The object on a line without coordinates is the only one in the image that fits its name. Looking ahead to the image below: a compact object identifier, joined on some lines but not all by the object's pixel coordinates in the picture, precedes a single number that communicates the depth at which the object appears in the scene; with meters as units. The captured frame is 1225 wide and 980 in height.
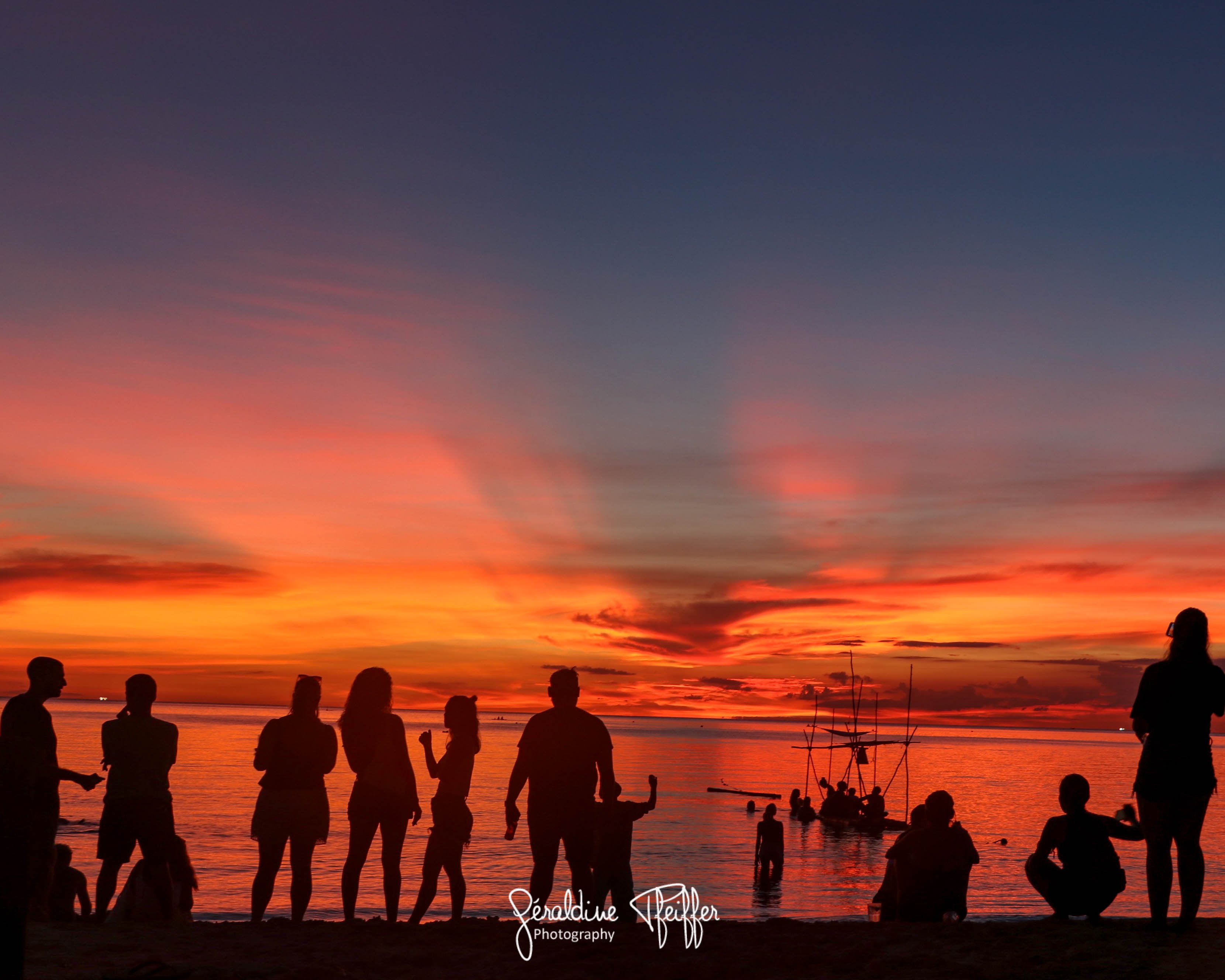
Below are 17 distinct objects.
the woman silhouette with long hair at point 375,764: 8.61
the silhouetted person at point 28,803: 4.39
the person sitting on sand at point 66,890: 10.41
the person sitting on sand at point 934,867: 9.15
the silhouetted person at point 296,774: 8.55
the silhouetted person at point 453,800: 9.30
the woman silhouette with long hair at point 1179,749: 7.25
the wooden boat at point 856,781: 54.81
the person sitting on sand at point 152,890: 8.80
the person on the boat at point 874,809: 55.12
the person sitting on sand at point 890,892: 9.64
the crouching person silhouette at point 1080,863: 8.27
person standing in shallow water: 33.25
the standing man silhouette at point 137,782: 8.40
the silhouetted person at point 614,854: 10.26
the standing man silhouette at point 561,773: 8.25
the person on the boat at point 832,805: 56.81
